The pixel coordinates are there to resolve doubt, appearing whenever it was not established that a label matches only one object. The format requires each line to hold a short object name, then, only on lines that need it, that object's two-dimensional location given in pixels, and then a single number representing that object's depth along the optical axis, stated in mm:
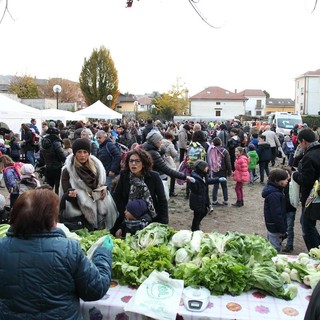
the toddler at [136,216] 3850
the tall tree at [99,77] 57219
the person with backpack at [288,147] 14048
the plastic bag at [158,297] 2239
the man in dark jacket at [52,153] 7445
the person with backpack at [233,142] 12055
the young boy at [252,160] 11258
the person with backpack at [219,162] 8578
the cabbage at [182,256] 2863
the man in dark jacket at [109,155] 7027
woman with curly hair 3955
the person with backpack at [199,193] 6062
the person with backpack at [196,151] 8281
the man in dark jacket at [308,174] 4625
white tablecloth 2234
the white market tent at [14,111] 11064
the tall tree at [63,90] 63812
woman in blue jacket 1826
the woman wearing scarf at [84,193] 4043
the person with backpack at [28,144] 11703
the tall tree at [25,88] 51938
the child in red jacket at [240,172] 8507
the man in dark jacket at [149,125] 12542
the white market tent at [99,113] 19547
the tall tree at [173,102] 58191
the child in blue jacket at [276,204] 4871
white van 20788
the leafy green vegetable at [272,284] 2459
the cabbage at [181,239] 3090
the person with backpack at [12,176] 5740
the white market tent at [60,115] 19078
